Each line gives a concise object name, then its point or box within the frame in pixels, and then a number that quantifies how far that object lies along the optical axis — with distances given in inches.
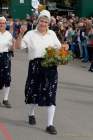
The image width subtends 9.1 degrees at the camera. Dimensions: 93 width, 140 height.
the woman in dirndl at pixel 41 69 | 340.5
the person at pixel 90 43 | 849.7
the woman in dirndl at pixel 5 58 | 417.4
